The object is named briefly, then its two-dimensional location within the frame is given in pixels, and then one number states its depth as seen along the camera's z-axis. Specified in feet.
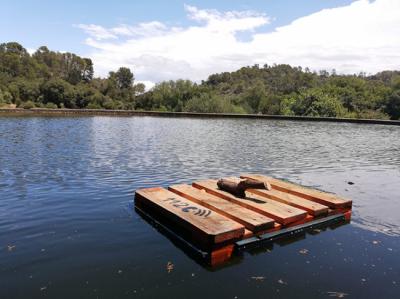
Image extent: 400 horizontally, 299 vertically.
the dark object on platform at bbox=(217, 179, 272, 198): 23.11
